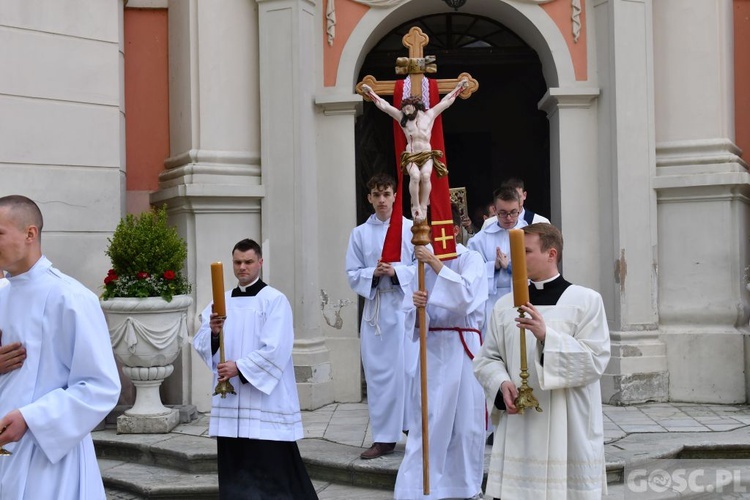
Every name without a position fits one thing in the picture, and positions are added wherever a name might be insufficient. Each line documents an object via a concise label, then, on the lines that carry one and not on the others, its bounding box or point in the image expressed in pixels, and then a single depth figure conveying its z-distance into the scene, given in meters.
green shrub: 7.66
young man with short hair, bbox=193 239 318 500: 5.61
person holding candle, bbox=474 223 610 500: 4.18
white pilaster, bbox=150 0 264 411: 8.62
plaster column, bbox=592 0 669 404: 8.80
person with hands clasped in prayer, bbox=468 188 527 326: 6.95
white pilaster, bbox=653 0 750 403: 8.74
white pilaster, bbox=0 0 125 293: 7.96
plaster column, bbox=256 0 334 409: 8.77
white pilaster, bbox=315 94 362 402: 8.95
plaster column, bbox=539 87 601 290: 9.05
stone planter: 7.54
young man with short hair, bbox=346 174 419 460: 6.81
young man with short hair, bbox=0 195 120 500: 3.40
